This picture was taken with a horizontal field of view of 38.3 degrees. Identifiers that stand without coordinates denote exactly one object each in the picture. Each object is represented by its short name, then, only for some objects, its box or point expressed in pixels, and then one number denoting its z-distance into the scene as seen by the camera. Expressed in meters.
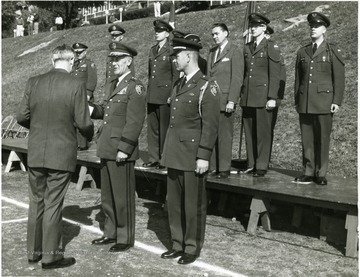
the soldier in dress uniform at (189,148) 5.10
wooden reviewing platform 5.59
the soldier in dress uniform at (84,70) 9.81
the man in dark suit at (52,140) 4.96
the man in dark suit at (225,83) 6.85
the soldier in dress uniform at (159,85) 7.59
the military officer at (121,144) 5.46
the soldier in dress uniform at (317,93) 6.30
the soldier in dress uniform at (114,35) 8.73
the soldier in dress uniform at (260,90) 6.92
